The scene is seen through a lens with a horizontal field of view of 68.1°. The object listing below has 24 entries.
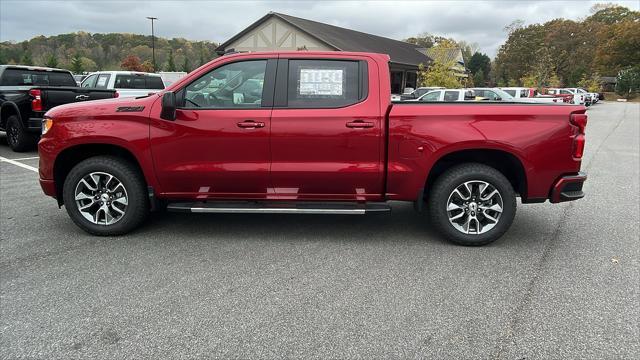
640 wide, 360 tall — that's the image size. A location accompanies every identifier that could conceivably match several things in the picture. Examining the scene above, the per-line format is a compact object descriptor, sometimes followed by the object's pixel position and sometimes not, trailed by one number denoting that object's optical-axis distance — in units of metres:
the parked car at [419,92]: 23.98
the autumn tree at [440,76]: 32.56
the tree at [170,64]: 66.20
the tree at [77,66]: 57.09
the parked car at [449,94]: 20.44
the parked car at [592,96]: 39.48
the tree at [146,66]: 67.28
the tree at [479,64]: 88.00
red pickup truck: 4.57
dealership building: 32.69
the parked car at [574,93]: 32.91
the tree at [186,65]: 71.69
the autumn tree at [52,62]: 53.46
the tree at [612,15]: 82.93
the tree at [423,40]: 98.69
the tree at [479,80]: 67.87
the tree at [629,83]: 63.97
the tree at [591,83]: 57.61
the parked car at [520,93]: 25.42
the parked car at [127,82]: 13.41
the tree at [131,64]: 69.31
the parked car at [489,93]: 22.66
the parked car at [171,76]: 34.19
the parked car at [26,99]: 9.38
